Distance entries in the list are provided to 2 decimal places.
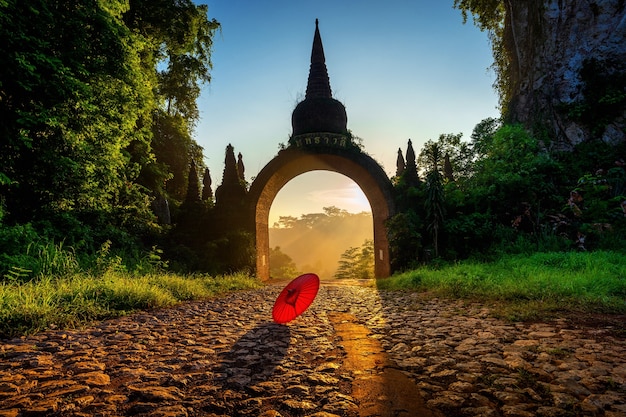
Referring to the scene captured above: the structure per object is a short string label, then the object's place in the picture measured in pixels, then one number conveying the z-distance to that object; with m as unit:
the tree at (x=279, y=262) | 41.12
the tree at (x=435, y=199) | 11.89
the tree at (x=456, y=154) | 22.47
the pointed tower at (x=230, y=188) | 15.25
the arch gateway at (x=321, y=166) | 15.23
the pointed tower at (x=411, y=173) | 14.59
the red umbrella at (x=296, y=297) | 4.02
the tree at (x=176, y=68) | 13.23
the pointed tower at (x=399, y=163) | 22.61
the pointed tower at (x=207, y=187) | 18.50
